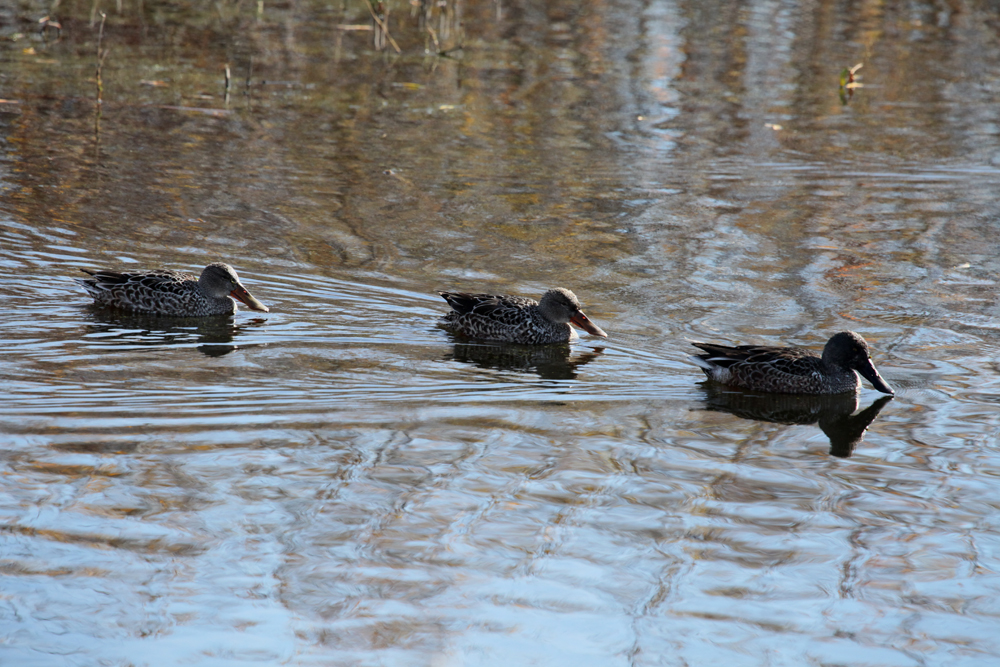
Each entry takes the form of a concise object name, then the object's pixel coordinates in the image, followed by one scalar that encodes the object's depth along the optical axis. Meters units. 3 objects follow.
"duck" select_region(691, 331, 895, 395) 16.00
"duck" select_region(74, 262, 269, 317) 18.19
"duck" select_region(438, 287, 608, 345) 17.97
